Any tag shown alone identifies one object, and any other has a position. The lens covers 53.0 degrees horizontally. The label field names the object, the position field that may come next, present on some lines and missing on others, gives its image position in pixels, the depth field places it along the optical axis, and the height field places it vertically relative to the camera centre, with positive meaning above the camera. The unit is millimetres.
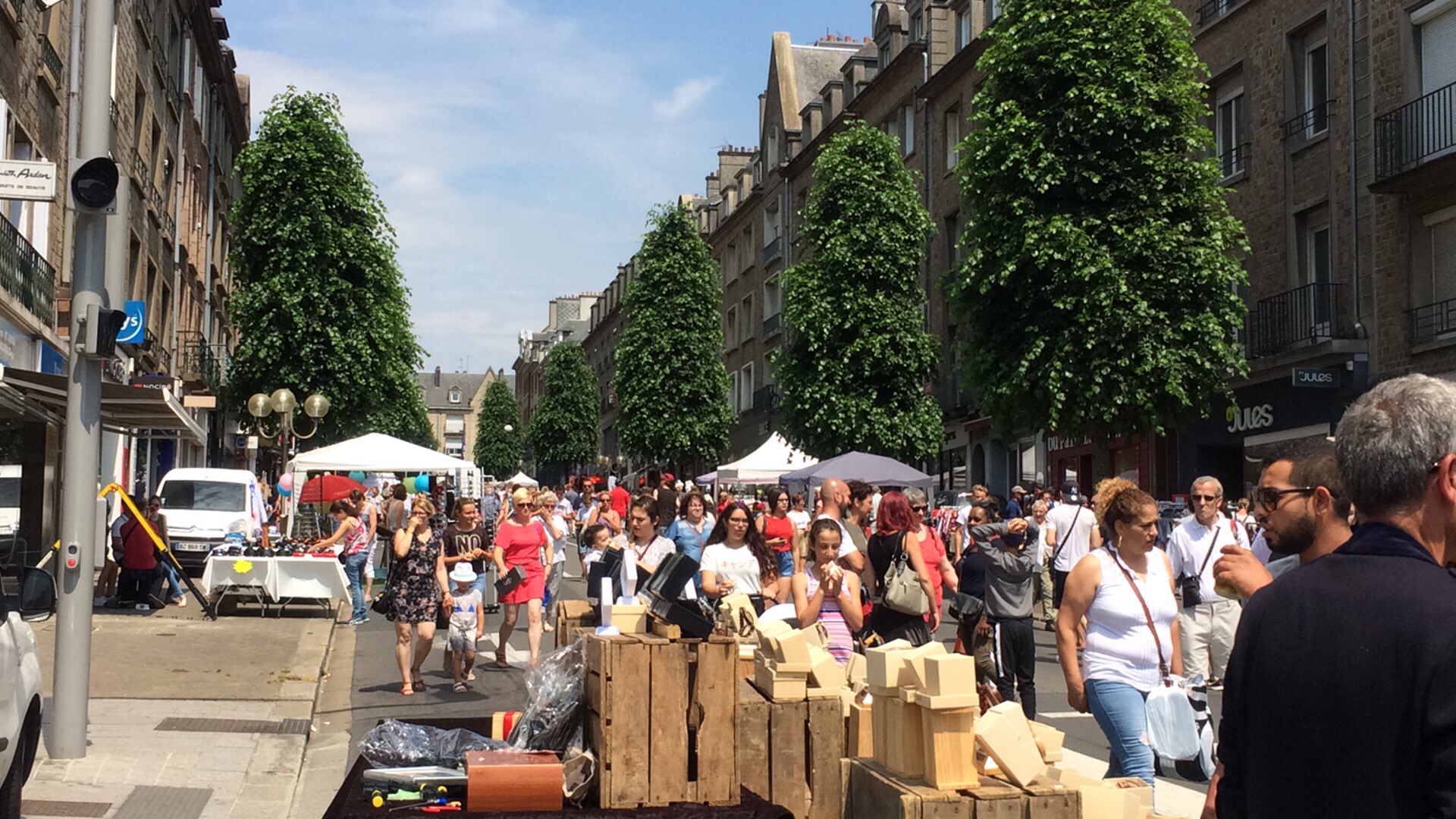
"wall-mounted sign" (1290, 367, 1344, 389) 22000 +2108
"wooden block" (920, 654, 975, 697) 4414 -479
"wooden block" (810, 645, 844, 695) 5180 -547
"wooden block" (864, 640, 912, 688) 4738 -487
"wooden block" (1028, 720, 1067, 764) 4914 -760
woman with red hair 8992 -327
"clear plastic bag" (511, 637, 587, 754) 4957 -648
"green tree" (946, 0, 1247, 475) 21750 +4604
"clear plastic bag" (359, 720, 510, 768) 5000 -799
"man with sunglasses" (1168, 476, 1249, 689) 9109 -410
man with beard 3727 +16
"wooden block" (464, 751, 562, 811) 4539 -837
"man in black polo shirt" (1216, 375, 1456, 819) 2477 -229
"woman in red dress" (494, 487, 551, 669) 13102 -315
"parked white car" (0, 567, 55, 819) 5672 -651
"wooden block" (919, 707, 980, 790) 4383 -682
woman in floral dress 12148 -660
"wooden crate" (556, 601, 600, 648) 6875 -491
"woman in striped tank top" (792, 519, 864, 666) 8633 -479
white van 24141 +130
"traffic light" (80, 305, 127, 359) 8461 +1061
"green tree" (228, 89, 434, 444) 33875 +5820
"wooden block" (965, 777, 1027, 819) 4266 -835
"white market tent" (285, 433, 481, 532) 23453 +942
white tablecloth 18406 -763
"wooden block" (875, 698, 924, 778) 4520 -695
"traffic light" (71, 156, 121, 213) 8250 +1887
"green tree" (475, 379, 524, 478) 123062 +6858
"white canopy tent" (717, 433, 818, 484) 28547 +1048
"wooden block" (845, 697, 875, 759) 5184 -767
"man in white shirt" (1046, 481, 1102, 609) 15383 -200
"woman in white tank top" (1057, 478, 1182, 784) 6051 -478
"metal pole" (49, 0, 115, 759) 8414 +326
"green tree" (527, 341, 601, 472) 89750 +6533
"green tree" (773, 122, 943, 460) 32719 +4673
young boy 12250 -887
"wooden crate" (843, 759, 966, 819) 4223 -840
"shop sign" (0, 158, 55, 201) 8000 +1838
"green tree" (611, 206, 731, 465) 51281 +5888
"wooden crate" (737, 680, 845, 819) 4996 -812
